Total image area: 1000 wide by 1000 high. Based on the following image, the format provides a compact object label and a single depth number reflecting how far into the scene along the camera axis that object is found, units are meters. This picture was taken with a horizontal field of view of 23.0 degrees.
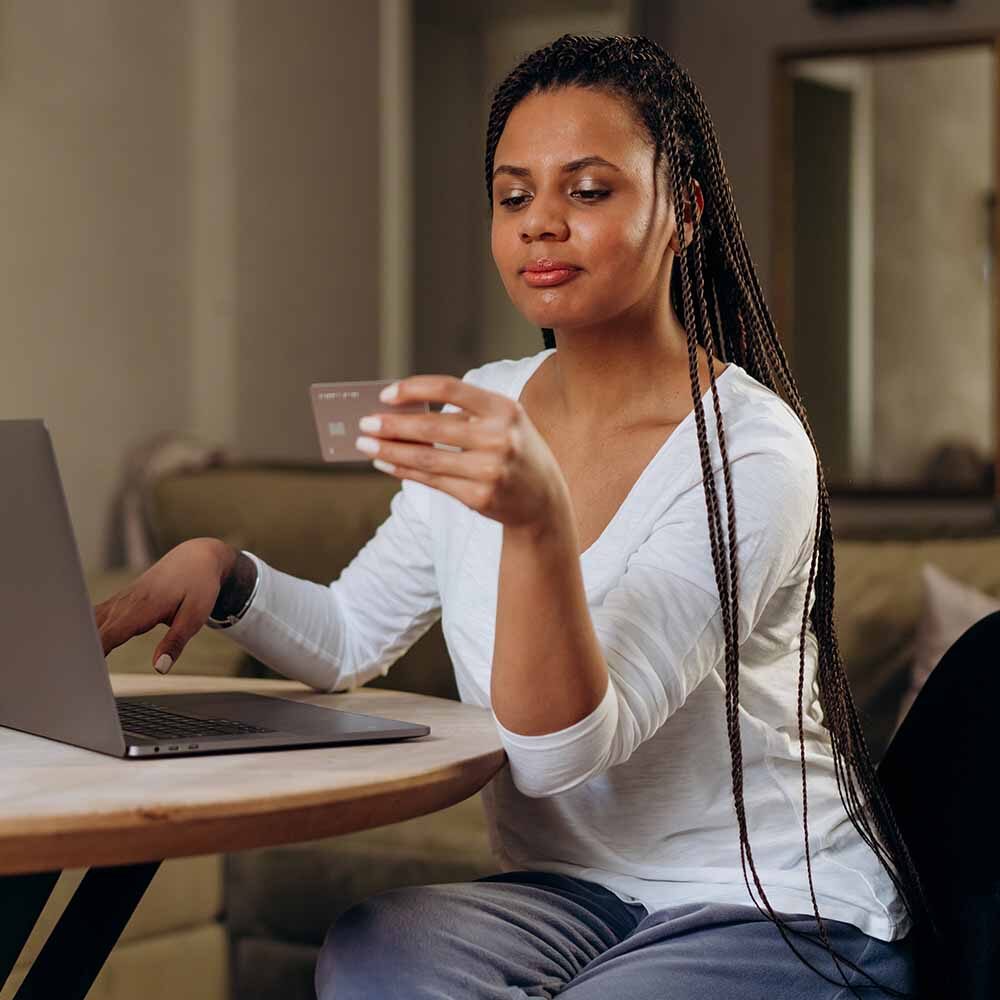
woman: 1.60
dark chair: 1.74
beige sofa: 2.79
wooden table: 1.42
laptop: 1.54
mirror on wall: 5.32
